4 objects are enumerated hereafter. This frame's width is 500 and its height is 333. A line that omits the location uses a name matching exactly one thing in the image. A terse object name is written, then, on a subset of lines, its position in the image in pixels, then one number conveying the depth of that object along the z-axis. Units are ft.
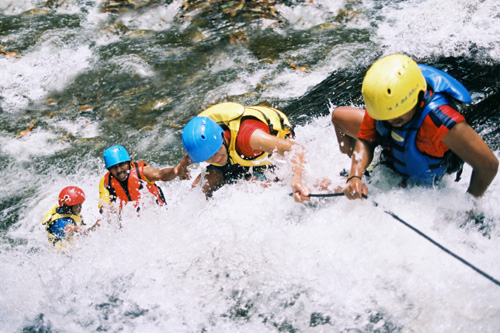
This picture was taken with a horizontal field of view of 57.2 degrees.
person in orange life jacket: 17.47
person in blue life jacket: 9.66
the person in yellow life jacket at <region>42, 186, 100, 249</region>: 17.86
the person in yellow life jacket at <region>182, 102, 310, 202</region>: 12.73
